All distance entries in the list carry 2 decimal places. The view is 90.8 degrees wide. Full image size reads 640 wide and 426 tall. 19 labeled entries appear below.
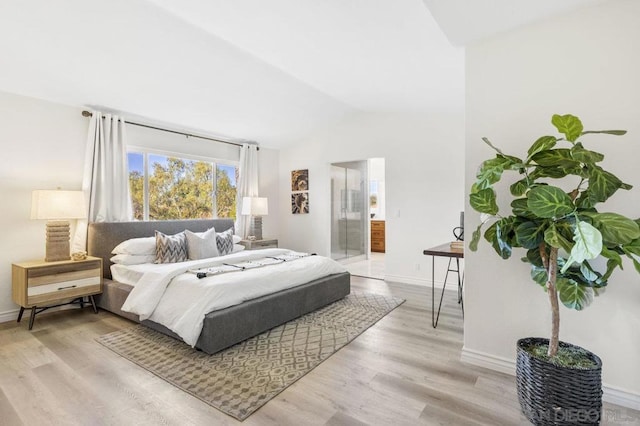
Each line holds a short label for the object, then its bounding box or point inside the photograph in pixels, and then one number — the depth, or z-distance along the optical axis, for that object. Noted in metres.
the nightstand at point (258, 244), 5.42
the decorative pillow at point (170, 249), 3.85
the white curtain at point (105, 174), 3.90
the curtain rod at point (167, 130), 3.93
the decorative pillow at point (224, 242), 4.47
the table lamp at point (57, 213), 3.29
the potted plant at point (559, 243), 1.50
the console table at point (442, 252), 2.91
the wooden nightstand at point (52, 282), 3.15
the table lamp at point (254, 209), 5.57
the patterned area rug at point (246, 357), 2.08
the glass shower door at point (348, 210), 6.50
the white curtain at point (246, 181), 5.89
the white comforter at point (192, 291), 2.63
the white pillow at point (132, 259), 3.71
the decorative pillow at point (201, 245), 4.10
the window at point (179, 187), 4.62
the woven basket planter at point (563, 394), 1.60
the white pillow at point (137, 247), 3.76
